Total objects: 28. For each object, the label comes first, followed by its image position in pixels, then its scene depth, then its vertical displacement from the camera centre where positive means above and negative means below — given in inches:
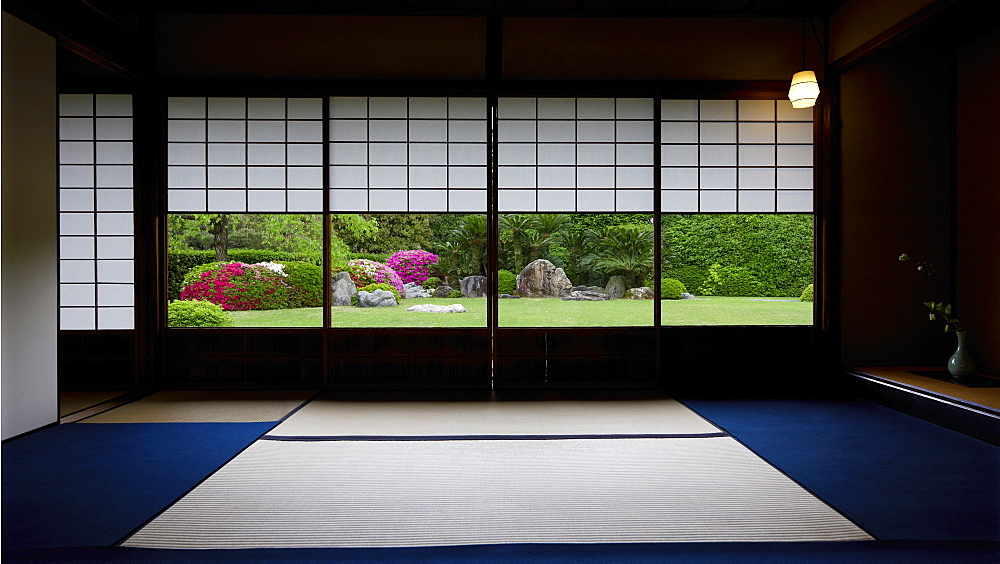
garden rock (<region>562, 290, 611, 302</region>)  501.7 -13.4
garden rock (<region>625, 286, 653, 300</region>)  501.7 -10.7
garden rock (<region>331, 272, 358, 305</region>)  474.6 -7.0
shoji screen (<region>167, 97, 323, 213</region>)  179.9 +40.6
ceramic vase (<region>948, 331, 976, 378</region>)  149.3 -21.6
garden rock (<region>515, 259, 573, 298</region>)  503.5 +0.0
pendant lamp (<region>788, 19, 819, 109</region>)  158.4 +54.5
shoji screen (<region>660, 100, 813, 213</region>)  183.3 +42.0
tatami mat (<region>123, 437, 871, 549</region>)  80.7 -36.0
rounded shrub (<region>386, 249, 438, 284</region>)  498.6 +14.9
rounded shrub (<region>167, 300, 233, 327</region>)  383.2 -23.5
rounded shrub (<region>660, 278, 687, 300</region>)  497.4 -7.0
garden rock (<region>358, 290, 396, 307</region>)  480.1 -15.6
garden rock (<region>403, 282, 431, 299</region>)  498.6 -9.0
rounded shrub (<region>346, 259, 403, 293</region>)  489.4 +6.7
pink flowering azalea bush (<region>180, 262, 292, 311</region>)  439.2 -5.8
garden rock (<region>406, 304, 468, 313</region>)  474.6 -23.0
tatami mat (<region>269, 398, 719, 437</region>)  133.7 -35.4
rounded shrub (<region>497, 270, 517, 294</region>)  495.8 -0.1
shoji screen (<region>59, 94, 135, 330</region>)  177.6 +15.0
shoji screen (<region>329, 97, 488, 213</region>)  181.9 +41.4
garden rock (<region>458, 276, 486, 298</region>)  498.6 -4.6
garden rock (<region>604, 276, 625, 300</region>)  504.4 -6.2
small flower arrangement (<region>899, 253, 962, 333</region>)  151.3 -7.0
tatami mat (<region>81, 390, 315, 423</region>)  145.1 -35.1
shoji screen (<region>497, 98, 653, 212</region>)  182.5 +41.6
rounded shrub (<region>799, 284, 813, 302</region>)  483.4 -11.8
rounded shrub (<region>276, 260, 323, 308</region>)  447.5 -3.5
